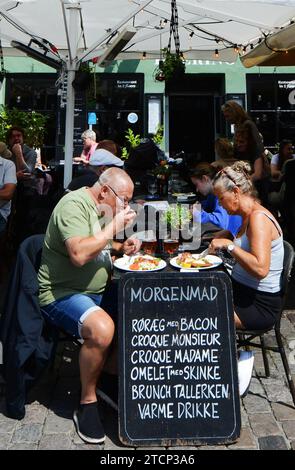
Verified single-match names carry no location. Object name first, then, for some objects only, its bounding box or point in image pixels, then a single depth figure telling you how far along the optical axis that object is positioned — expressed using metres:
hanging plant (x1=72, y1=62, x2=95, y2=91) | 7.16
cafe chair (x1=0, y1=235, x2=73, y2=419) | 2.84
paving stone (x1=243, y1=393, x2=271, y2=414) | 3.01
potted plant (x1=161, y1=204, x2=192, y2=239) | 3.26
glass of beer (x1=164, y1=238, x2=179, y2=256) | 3.37
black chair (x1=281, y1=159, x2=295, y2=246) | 5.39
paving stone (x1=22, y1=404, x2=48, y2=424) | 2.90
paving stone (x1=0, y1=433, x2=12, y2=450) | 2.66
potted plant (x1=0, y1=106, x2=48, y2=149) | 8.79
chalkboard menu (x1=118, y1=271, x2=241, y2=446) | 2.63
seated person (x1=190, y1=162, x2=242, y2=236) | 3.94
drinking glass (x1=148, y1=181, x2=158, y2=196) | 5.42
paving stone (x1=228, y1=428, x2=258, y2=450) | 2.63
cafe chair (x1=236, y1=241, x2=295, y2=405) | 2.95
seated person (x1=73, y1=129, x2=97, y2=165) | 7.37
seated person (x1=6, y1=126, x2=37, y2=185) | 6.88
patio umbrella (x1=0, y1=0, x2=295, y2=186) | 6.48
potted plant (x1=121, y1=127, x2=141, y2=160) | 8.30
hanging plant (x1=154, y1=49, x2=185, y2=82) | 7.81
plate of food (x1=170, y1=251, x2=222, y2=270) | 3.02
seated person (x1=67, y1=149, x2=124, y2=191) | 4.55
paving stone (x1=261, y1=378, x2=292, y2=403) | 3.14
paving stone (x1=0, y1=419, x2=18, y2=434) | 2.79
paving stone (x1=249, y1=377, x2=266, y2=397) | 3.23
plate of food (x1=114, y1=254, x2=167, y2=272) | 2.99
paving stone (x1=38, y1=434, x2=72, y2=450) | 2.65
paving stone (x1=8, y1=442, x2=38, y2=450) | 2.64
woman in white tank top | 2.90
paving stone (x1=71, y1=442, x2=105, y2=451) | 2.64
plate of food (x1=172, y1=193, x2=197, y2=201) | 5.12
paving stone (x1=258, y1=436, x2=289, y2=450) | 2.64
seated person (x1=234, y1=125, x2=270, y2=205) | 5.08
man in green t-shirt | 2.66
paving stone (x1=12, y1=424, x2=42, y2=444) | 2.71
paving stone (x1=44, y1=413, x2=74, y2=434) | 2.80
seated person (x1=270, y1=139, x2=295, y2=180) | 7.66
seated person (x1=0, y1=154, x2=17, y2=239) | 4.88
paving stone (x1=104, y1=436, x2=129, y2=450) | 2.64
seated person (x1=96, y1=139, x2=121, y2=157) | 5.79
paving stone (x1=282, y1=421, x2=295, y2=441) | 2.74
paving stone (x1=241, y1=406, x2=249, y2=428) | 2.86
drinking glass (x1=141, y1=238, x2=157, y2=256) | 3.34
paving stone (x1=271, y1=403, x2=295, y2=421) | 2.92
